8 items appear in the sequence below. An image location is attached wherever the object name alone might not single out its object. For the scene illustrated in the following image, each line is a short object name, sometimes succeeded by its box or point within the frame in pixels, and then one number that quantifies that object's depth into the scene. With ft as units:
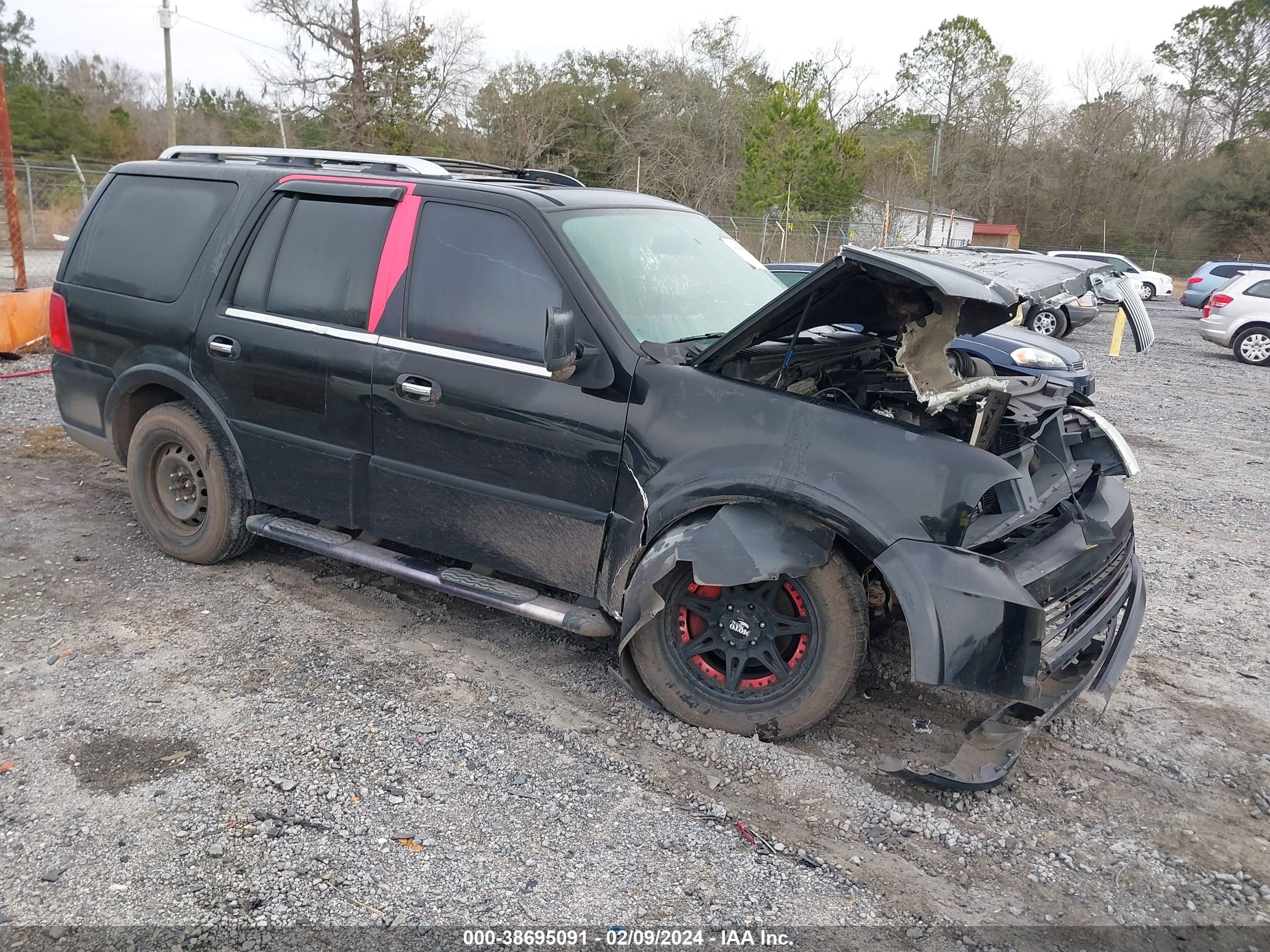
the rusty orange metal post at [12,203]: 39.63
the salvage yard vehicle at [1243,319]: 51.67
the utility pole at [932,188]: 110.73
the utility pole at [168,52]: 77.87
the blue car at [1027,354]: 19.52
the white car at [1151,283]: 92.99
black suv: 10.32
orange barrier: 32.45
